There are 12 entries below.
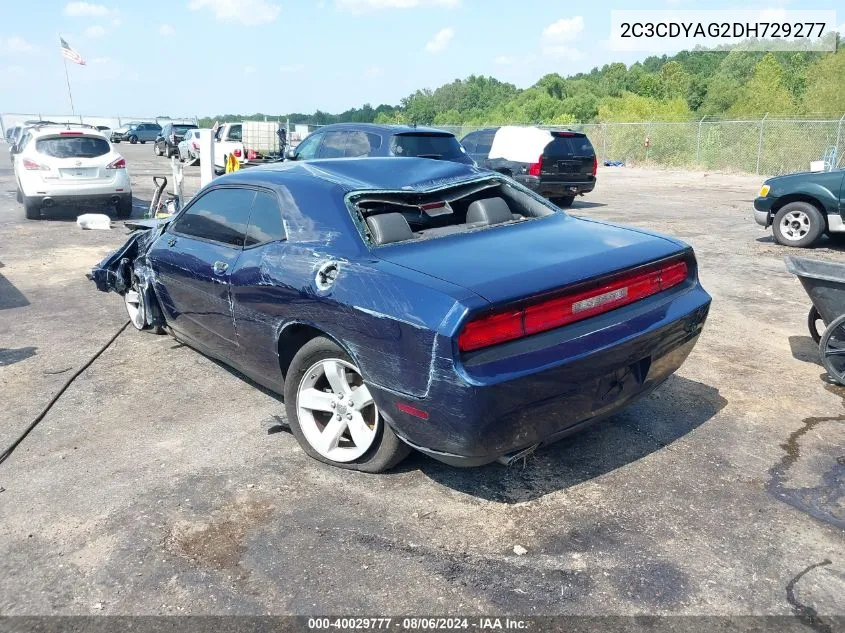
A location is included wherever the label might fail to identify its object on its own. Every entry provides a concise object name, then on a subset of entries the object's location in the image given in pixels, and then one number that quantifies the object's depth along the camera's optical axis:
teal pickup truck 9.45
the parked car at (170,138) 31.20
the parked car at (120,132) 48.04
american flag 39.09
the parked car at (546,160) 14.05
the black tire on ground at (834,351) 4.66
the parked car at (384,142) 9.90
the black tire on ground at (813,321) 5.43
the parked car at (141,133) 47.16
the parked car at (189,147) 25.61
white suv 11.90
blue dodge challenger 2.87
